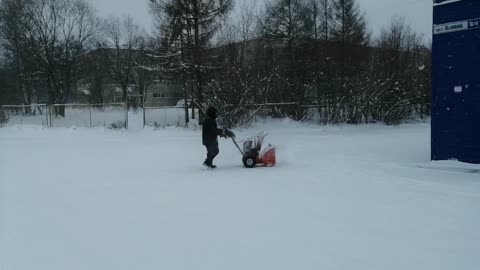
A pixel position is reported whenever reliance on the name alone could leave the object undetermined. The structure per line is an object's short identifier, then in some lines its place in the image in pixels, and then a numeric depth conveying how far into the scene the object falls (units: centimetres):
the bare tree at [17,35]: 4419
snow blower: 1163
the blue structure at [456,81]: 1054
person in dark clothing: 1159
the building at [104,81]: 5638
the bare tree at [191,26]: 2491
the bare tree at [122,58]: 6562
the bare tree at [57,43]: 4556
